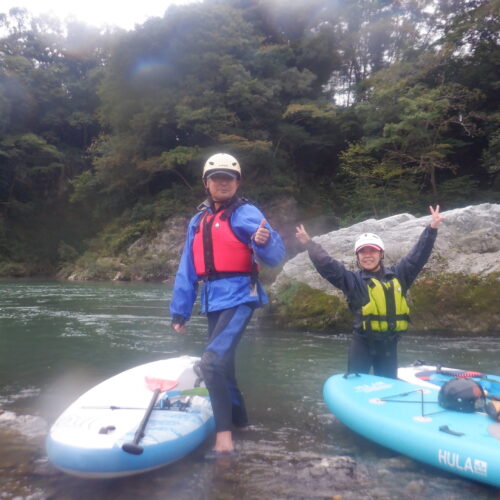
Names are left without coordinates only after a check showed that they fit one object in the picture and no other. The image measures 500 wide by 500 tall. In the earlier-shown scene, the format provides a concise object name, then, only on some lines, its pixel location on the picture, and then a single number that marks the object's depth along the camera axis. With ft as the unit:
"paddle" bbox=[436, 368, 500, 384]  11.35
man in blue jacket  8.87
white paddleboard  7.30
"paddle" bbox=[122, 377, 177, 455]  7.34
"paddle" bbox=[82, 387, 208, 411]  10.06
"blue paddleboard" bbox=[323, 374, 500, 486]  7.33
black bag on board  8.82
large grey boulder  22.00
